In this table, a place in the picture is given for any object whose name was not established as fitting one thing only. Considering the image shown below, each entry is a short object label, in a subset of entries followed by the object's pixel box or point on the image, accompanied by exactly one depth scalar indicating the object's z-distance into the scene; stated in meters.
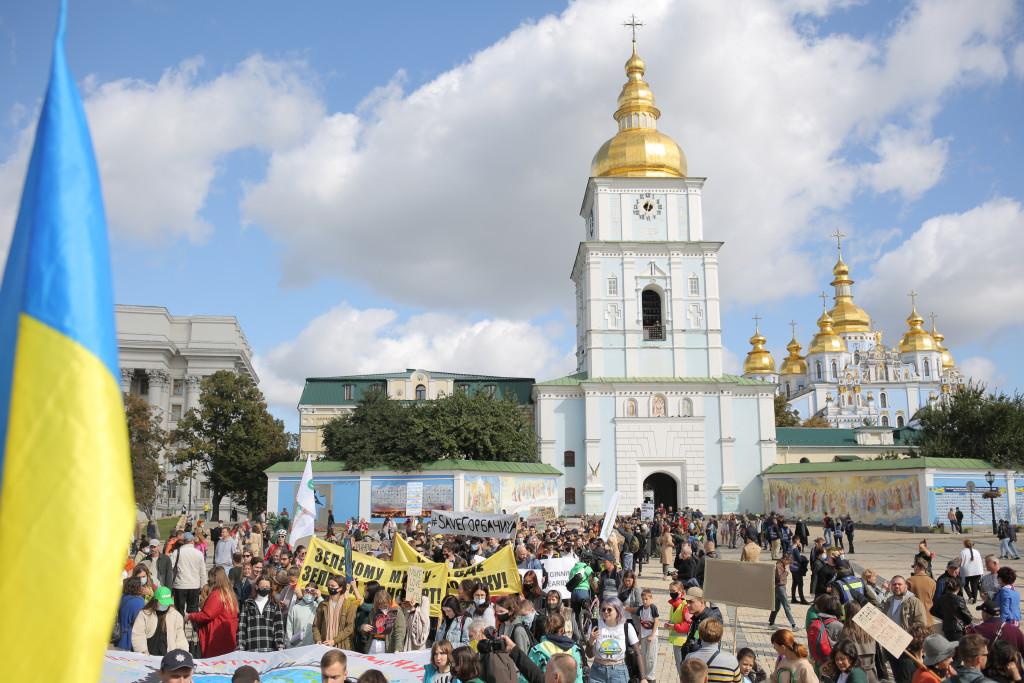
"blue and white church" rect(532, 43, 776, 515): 47.47
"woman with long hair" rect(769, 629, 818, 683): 6.78
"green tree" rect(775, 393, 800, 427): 83.19
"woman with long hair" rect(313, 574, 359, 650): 9.88
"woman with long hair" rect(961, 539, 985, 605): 15.32
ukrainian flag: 1.93
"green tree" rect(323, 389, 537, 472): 41.56
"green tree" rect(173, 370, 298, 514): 50.16
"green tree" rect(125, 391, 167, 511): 40.81
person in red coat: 9.15
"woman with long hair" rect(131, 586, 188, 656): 8.86
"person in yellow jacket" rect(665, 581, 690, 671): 9.34
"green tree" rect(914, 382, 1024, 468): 47.75
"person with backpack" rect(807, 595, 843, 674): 8.52
